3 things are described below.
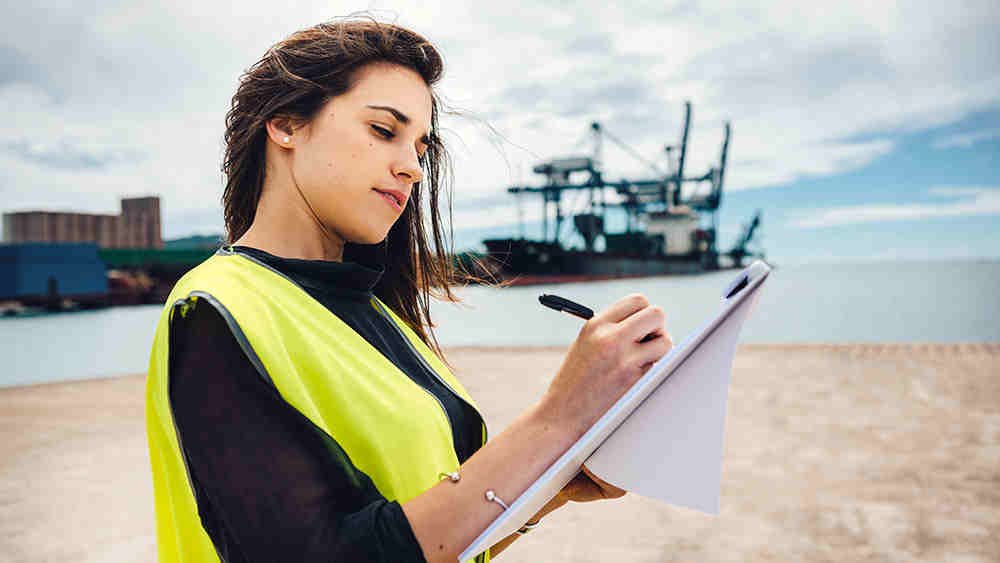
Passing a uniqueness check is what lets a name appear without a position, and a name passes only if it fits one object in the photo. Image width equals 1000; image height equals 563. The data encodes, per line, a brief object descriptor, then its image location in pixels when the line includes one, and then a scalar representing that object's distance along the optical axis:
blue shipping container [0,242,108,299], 34.03
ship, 37.26
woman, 0.62
